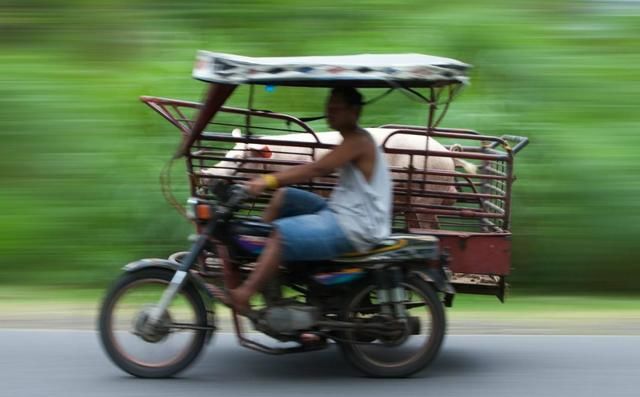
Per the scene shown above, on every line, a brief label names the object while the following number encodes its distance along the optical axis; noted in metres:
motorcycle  10.57
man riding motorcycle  10.33
